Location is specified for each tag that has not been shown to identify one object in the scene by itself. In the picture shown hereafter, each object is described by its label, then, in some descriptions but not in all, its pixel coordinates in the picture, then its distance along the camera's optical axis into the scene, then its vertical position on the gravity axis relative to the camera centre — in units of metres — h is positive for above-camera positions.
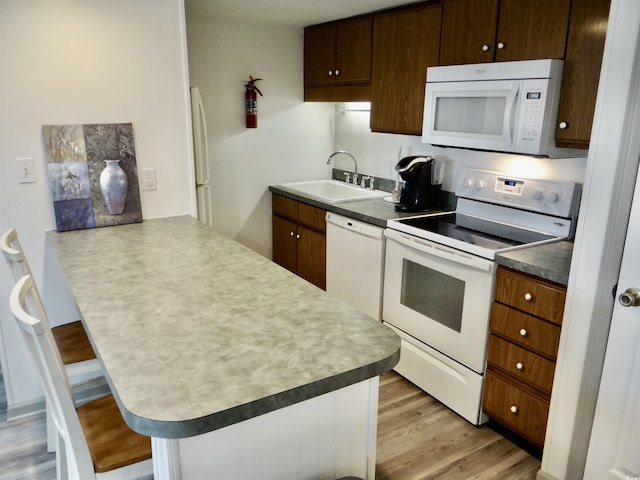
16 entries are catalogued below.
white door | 1.66 -0.91
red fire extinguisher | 3.78 +0.20
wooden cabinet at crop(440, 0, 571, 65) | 2.16 +0.48
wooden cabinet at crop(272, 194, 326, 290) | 3.55 -0.85
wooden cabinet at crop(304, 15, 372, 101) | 3.35 +0.50
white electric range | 2.37 -0.70
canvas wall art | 2.47 -0.26
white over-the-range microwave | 2.21 +0.11
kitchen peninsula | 1.09 -0.59
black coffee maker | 3.05 -0.34
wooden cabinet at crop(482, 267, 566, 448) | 2.05 -0.97
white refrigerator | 2.98 -0.20
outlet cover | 2.73 -0.29
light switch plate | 2.39 -0.23
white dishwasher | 2.97 -0.86
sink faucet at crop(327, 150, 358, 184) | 3.96 -0.33
